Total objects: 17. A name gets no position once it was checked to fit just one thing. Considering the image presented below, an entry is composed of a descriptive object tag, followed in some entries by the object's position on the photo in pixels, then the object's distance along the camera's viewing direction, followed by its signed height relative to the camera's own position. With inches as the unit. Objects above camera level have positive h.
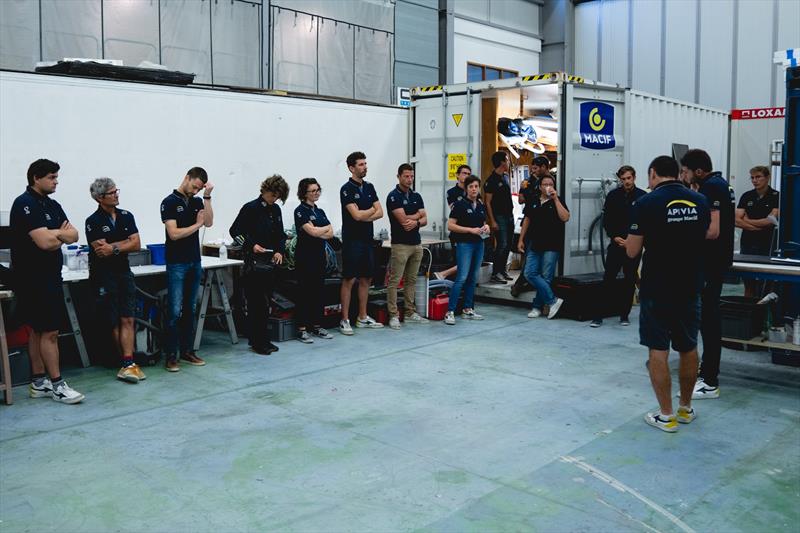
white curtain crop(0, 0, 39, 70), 394.9 +94.4
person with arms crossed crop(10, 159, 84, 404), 205.2 -10.6
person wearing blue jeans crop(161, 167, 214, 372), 243.9 -8.9
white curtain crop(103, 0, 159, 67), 438.6 +108.0
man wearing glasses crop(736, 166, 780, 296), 318.0 +2.7
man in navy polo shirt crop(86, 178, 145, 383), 230.2 -13.0
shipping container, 356.8 +44.0
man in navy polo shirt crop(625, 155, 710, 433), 182.7 -10.7
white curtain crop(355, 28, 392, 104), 566.3 +113.2
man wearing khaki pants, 318.7 -2.9
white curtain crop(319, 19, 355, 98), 542.6 +113.2
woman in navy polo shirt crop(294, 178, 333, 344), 290.4 -11.2
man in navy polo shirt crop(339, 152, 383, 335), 303.6 -2.1
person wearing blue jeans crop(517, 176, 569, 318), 339.0 -8.1
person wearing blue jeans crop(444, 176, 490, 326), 331.3 -5.9
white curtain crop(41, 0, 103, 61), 411.8 +102.1
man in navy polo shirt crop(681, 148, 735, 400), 213.0 -9.4
